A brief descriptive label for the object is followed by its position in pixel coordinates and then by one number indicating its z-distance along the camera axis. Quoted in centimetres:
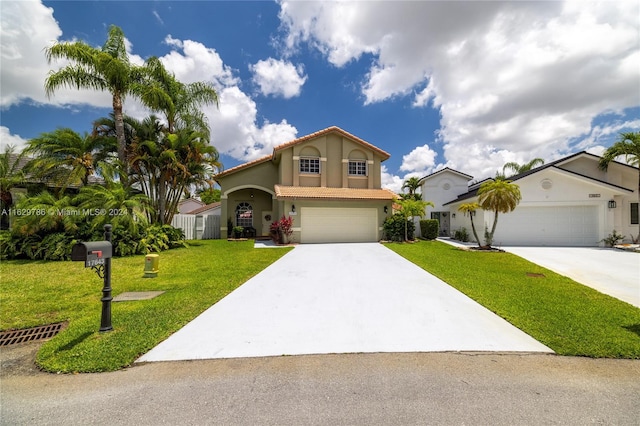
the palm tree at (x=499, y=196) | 1410
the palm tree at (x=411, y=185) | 3108
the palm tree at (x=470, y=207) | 1542
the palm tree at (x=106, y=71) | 1242
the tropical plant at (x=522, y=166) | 2602
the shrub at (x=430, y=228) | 1978
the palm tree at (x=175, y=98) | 1421
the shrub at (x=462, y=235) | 1869
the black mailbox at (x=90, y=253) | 411
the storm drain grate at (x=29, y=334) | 420
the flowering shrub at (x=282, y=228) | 1633
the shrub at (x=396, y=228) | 1761
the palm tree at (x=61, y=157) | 1241
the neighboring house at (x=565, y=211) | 1605
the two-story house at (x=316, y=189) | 1716
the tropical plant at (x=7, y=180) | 1245
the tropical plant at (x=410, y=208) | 1720
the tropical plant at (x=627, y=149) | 1537
